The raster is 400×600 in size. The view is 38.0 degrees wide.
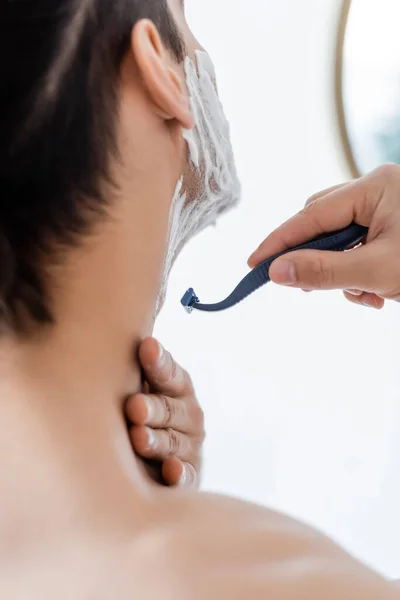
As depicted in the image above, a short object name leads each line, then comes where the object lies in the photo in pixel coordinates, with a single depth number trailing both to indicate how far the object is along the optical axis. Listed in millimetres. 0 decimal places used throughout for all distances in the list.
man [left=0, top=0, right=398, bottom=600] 451
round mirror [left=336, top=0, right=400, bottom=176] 1350
